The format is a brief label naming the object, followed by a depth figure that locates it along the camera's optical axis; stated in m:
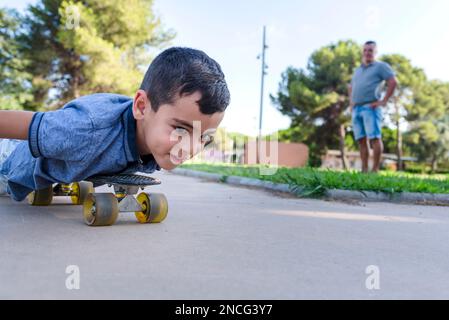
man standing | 6.59
